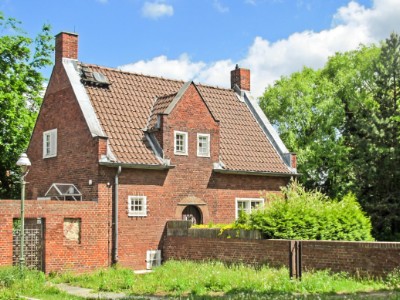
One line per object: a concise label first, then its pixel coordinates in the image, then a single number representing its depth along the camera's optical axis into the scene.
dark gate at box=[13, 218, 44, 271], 22.52
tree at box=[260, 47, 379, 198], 43.38
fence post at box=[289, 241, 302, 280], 18.42
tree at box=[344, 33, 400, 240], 37.81
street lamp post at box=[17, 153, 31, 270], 19.75
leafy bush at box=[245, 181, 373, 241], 21.77
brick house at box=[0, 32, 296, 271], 24.64
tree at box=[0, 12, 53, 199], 34.47
